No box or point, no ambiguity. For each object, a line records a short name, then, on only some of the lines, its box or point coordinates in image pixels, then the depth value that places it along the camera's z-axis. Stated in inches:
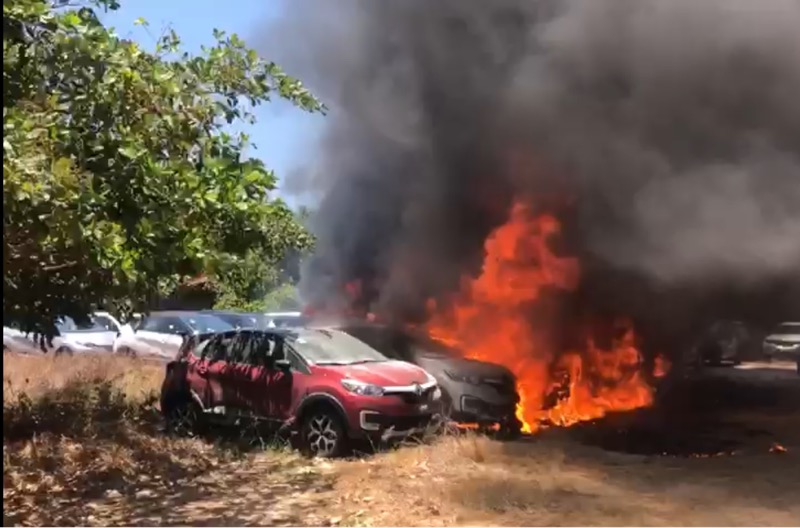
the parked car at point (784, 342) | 831.7
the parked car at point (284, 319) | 752.6
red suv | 341.1
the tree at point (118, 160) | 200.1
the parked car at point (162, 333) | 669.9
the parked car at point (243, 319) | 737.6
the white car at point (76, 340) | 676.1
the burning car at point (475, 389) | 382.0
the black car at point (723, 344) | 782.8
